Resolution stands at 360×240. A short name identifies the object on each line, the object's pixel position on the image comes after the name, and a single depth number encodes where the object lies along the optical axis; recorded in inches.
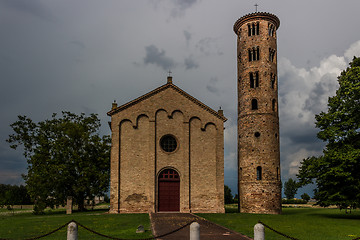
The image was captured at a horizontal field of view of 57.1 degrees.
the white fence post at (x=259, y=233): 400.8
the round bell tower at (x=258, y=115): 1193.4
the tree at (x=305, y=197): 2785.2
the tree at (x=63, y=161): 1317.7
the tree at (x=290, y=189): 3107.8
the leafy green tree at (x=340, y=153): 959.0
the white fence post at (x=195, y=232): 402.6
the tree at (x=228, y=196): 2429.3
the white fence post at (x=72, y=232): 410.3
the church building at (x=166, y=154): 1143.0
